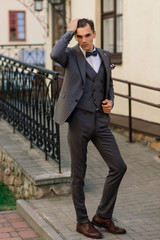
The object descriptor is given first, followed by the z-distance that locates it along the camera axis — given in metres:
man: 5.53
